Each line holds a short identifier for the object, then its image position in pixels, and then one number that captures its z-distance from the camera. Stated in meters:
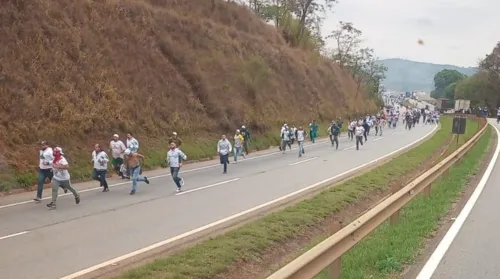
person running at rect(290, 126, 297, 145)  36.49
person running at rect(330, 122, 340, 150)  36.84
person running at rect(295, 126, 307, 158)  31.75
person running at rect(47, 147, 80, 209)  14.28
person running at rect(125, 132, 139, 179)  19.32
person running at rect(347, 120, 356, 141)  46.53
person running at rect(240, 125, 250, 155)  33.31
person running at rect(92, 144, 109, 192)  17.30
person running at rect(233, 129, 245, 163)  28.59
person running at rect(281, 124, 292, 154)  34.38
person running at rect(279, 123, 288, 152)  34.61
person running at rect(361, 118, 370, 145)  43.47
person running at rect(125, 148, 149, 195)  17.07
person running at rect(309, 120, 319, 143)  43.84
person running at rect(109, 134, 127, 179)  21.05
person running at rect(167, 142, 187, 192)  17.59
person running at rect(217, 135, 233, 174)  23.48
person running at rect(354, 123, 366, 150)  35.93
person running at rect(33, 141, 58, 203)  15.48
